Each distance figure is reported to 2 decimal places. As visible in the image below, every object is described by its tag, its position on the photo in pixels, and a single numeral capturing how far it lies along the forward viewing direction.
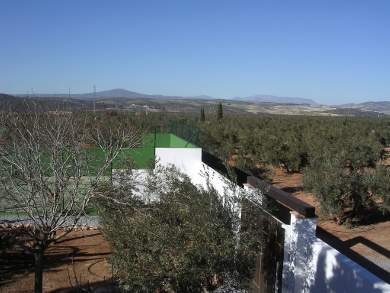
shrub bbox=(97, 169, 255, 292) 5.28
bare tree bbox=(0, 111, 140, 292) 7.69
